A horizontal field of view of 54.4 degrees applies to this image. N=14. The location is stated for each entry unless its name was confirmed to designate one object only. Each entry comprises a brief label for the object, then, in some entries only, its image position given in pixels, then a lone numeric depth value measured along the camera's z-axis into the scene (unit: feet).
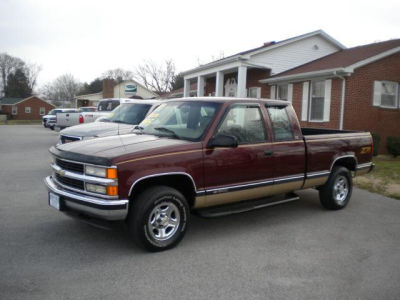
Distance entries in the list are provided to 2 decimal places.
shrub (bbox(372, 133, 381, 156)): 46.96
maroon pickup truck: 14.12
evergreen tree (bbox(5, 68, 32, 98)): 278.67
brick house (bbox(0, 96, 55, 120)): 219.82
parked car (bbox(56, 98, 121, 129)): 49.24
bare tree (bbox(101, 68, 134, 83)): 297.33
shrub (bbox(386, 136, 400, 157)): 46.52
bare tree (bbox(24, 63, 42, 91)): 310.24
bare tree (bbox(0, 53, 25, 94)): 307.17
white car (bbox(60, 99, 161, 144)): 29.99
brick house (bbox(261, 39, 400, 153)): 50.70
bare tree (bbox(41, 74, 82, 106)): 335.88
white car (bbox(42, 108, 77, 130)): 99.54
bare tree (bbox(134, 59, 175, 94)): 188.98
